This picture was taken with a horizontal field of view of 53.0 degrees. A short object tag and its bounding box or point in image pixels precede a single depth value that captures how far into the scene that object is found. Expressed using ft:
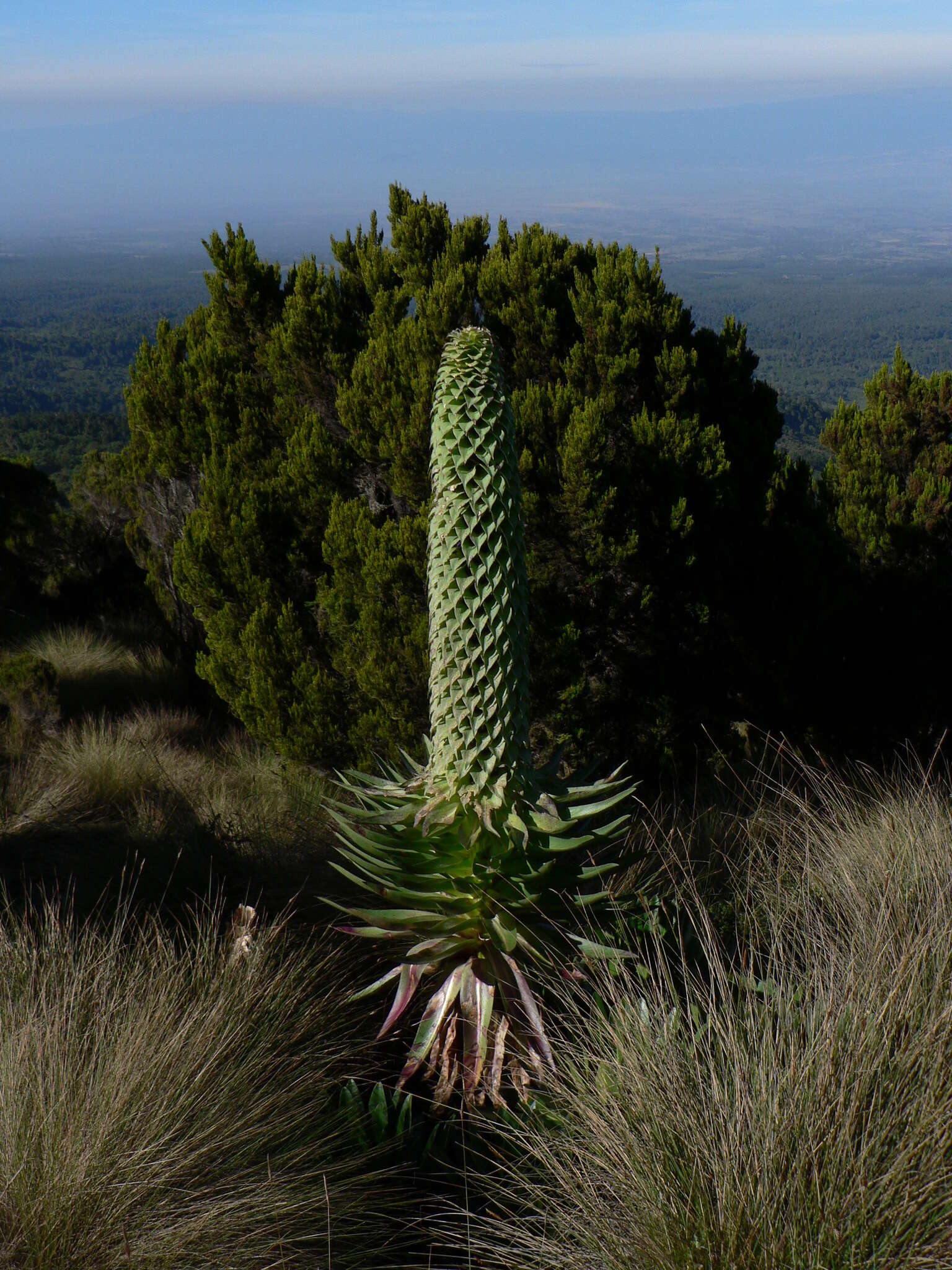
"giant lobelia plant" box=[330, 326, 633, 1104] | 8.08
